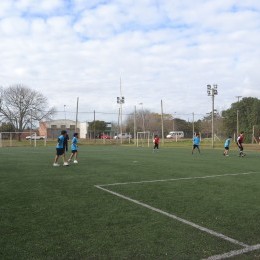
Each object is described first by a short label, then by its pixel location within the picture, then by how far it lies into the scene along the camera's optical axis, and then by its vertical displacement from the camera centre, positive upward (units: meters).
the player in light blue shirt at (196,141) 28.62 -0.35
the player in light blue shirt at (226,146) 26.76 -0.69
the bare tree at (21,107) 70.75 +5.75
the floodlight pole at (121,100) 60.28 +5.87
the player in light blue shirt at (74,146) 18.47 -0.45
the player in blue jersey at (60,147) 16.67 -0.44
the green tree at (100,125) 87.84 +2.91
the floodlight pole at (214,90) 44.04 +5.47
